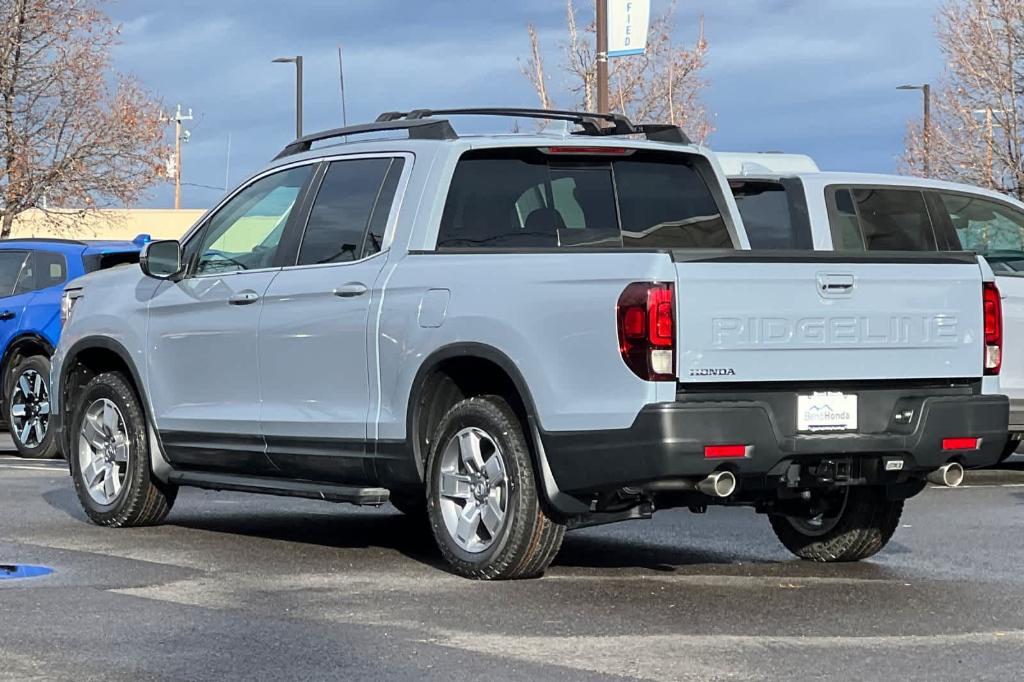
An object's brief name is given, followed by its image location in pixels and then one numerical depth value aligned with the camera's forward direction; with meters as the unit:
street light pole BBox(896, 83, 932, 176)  35.75
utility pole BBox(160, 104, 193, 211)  92.34
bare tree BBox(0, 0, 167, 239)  32.88
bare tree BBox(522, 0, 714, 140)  38.25
